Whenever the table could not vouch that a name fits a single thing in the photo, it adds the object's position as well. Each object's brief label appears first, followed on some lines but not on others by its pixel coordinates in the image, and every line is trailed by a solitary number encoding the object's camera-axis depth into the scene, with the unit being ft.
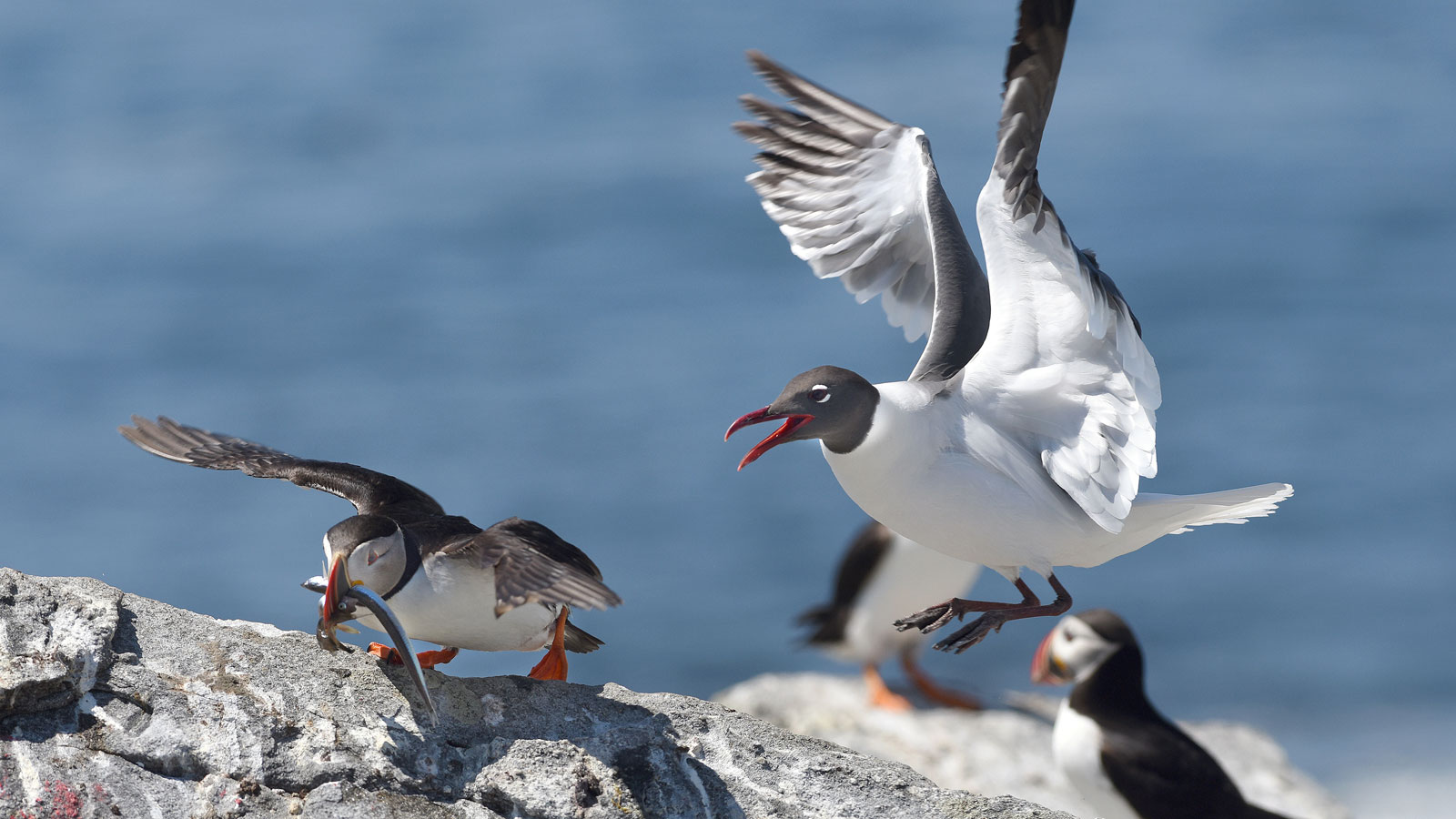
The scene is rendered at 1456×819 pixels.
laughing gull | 39.22
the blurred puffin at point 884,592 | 86.17
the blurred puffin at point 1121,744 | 60.34
